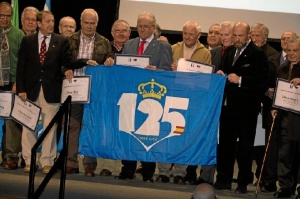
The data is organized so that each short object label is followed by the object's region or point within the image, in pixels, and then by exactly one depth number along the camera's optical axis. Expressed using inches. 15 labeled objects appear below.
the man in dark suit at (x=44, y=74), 354.6
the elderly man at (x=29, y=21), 396.5
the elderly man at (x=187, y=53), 353.4
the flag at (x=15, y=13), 495.4
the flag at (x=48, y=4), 503.4
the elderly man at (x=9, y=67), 369.1
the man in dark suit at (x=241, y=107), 340.2
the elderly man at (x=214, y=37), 407.5
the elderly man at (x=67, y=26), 409.1
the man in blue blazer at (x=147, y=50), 349.4
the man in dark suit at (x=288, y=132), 336.2
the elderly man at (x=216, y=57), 344.5
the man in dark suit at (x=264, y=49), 361.7
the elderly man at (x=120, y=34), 372.8
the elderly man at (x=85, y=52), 355.3
